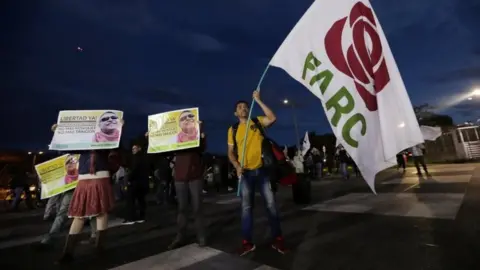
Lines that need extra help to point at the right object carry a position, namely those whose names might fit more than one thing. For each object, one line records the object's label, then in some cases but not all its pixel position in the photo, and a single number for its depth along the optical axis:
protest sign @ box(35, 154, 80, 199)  5.49
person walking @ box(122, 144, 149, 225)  7.15
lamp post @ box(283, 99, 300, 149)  28.18
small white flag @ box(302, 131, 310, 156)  15.56
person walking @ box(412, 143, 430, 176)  11.88
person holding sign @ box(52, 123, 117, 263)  4.05
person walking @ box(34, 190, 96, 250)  4.90
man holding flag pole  3.76
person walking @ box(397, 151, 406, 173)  15.56
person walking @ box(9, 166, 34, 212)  12.54
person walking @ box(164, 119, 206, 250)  4.41
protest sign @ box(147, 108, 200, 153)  4.81
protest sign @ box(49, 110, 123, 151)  4.43
